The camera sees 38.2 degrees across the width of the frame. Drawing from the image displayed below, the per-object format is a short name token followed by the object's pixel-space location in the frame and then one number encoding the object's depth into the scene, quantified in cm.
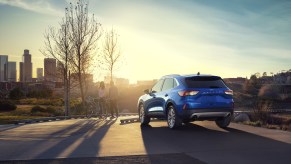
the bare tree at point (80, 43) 3319
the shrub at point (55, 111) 3562
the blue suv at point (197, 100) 1285
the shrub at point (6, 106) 3952
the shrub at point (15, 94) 5779
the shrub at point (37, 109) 3603
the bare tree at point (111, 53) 3916
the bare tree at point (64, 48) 3328
